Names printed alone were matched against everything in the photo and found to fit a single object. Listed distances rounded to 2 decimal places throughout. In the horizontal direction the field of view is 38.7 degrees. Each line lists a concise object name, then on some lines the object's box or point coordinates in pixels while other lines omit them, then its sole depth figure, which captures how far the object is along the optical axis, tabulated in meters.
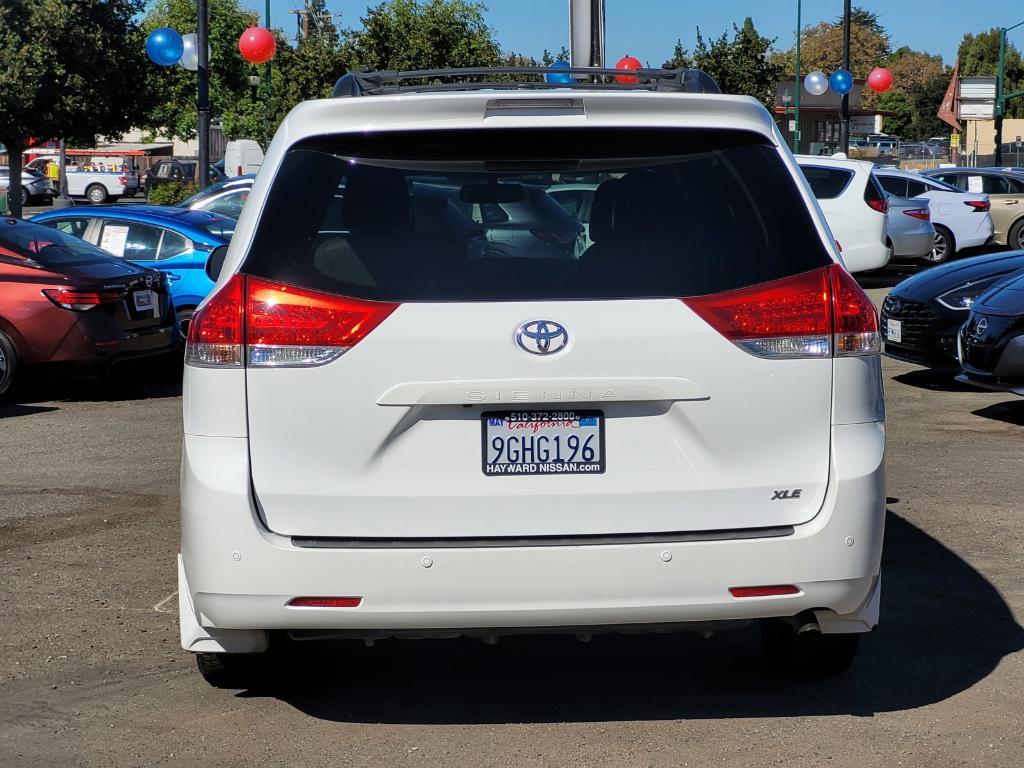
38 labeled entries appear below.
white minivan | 3.79
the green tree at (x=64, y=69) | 35.00
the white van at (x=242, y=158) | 35.00
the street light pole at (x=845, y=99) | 37.81
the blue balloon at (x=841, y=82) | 34.91
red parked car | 11.07
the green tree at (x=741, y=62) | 53.00
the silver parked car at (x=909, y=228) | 22.12
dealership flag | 56.62
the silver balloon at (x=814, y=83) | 35.22
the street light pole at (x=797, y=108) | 46.68
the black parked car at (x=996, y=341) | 9.79
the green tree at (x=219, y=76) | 67.62
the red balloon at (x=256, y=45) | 25.45
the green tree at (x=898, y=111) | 125.88
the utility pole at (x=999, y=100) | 53.81
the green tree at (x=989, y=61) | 117.12
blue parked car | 13.52
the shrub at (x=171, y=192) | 34.28
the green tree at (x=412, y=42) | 45.66
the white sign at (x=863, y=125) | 95.20
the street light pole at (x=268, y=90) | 46.41
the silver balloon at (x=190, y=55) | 22.81
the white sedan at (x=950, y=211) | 24.70
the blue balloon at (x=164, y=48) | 22.33
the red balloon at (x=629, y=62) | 31.28
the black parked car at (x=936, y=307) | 11.54
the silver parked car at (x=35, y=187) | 54.72
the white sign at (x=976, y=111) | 55.72
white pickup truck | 58.51
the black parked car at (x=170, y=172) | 54.62
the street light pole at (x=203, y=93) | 21.92
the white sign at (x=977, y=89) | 56.75
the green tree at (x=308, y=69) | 44.66
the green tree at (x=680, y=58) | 54.97
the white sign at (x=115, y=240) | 13.70
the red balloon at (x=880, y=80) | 36.62
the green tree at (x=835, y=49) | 108.81
